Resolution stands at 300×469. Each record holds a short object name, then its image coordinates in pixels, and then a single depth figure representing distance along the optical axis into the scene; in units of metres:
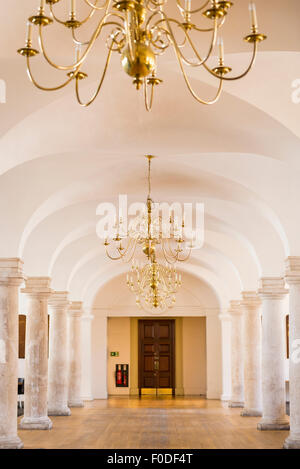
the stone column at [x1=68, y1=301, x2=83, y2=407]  22.69
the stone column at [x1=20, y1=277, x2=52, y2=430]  15.62
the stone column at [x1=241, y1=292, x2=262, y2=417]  19.00
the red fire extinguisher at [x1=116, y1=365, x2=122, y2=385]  29.84
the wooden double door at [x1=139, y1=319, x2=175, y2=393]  30.08
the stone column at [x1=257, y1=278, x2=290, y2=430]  15.86
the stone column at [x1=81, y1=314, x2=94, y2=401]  25.59
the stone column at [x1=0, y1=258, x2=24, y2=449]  12.02
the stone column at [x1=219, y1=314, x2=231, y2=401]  25.69
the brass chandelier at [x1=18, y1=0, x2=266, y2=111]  4.14
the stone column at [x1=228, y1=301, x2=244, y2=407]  22.25
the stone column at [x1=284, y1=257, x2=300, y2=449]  12.25
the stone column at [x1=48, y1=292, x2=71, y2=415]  19.48
